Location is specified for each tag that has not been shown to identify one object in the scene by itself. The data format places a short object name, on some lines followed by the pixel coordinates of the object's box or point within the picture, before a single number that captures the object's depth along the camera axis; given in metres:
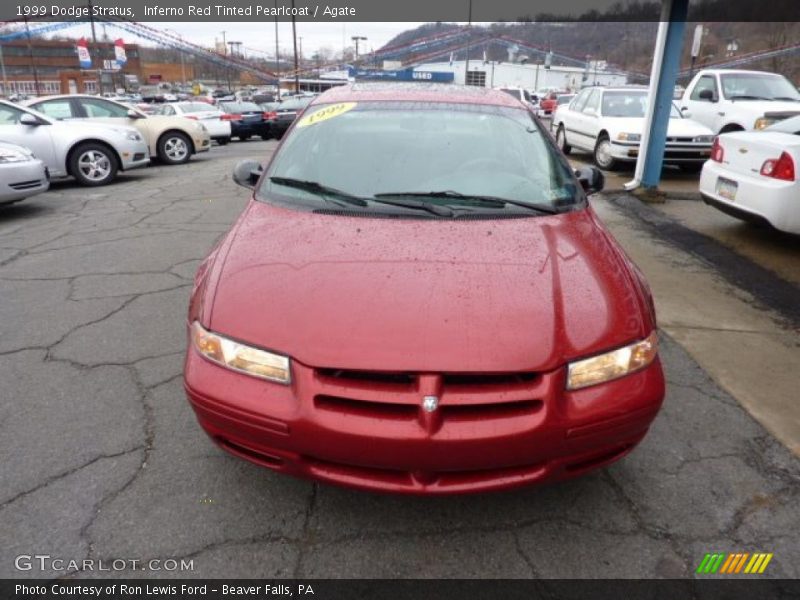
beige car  10.09
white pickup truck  9.59
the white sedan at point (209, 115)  16.14
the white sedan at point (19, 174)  6.48
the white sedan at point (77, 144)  8.17
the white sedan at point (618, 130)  9.36
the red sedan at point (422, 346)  1.72
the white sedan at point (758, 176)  4.81
